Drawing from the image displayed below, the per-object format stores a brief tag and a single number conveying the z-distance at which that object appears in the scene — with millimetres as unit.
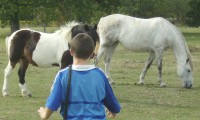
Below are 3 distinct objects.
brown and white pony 10016
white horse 14164
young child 4020
